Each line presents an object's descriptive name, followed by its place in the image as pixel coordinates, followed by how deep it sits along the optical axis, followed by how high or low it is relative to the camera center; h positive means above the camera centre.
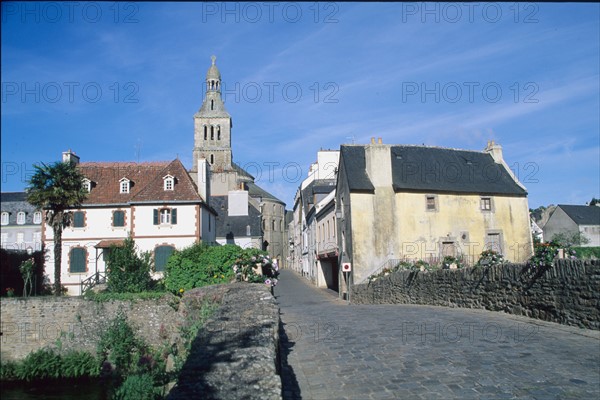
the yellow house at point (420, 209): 27.45 +1.74
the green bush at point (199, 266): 20.75 -1.00
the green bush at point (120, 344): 23.45 -5.01
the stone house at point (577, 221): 56.98 +1.36
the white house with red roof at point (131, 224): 31.48 +1.58
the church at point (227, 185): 49.16 +8.54
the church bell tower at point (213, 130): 71.31 +17.61
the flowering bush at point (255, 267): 15.98 -0.87
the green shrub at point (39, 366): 23.80 -6.01
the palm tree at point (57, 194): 28.30 +3.37
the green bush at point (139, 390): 14.38 -4.59
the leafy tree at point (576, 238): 51.06 -0.65
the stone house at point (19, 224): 54.50 +3.13
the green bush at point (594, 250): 32.31 -1.34
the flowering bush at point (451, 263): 18.34 -1.06
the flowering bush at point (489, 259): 14.51 -0.78
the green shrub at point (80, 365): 23.53 -5.99
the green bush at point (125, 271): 25.64 -1.33
